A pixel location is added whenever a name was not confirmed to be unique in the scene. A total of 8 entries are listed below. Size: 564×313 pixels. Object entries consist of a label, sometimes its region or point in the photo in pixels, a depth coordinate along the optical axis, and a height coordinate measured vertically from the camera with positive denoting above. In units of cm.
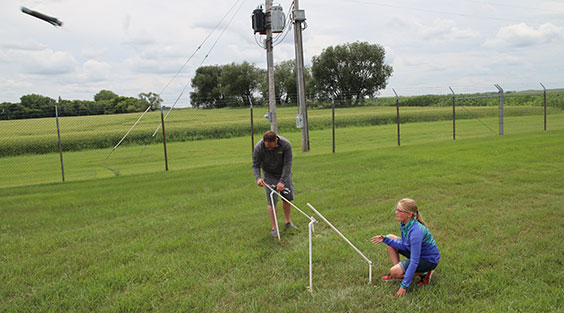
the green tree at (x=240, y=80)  5228 +536
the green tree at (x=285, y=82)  4975 +492
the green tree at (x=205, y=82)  5815 +591
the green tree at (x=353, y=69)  5431 +634
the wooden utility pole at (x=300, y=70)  1680 +201
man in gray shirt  629 -75
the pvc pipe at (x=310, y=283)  432 -177
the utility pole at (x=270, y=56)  1197 +190
